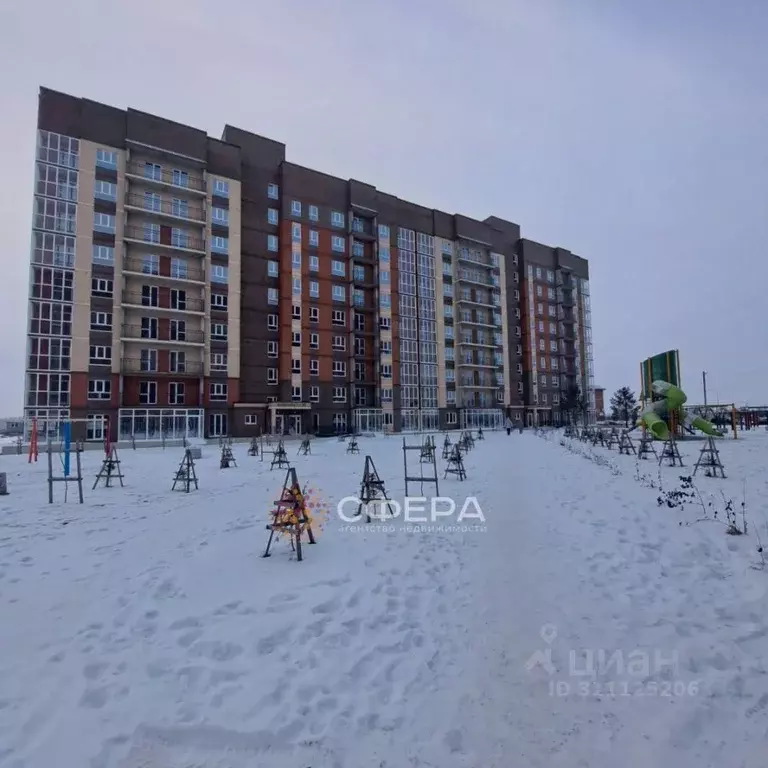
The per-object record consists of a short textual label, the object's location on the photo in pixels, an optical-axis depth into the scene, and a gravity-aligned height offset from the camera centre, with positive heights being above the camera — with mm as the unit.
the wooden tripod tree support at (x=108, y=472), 15031 -1994
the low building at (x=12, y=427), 45231 -1551
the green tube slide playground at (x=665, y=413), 30250 -187
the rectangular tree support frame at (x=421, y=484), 12081 -2092
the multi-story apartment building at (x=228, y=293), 38875 +12340
